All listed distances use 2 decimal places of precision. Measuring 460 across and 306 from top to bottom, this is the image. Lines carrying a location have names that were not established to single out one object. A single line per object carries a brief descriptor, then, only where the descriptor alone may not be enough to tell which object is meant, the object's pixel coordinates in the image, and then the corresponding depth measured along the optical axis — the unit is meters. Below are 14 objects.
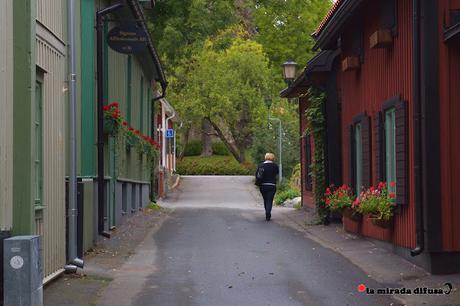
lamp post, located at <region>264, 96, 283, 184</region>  33.69
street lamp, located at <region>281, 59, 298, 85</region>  23.78
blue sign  39.97
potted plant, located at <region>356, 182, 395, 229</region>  12.03
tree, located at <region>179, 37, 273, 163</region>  47.41
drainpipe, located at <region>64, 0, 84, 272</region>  10.59
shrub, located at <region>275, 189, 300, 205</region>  29.74
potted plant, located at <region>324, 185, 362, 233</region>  14.34
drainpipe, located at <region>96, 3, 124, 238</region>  13.29
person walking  19.98
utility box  7.41
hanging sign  14.22
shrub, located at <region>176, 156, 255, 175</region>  51.12
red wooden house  10.23
